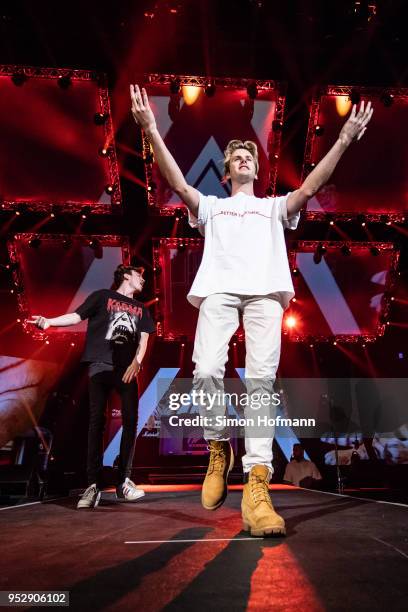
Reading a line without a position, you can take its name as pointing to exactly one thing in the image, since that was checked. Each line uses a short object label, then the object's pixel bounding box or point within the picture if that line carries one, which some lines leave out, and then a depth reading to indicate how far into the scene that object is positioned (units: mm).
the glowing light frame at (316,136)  5914
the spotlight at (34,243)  7925
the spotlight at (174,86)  5770
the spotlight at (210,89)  5848
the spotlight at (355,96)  5955
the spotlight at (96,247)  7955
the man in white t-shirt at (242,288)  2141
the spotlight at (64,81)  5617
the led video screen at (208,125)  5914
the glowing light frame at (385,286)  8195
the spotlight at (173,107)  6082
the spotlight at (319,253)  8195
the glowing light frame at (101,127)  5617
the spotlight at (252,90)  5754
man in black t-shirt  3492
